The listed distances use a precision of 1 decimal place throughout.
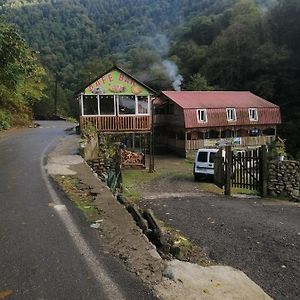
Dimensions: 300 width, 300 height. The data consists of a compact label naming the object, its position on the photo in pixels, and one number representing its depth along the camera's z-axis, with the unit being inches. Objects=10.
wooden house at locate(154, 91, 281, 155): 1204.2
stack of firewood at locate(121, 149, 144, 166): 840.3
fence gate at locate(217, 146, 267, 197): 479.0
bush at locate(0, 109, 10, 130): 842.1
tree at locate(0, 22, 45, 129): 424.9
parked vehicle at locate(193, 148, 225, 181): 675.9
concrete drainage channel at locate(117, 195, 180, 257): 177.0
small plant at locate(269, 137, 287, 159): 838.0
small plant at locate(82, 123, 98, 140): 524.9
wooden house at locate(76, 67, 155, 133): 782.8
